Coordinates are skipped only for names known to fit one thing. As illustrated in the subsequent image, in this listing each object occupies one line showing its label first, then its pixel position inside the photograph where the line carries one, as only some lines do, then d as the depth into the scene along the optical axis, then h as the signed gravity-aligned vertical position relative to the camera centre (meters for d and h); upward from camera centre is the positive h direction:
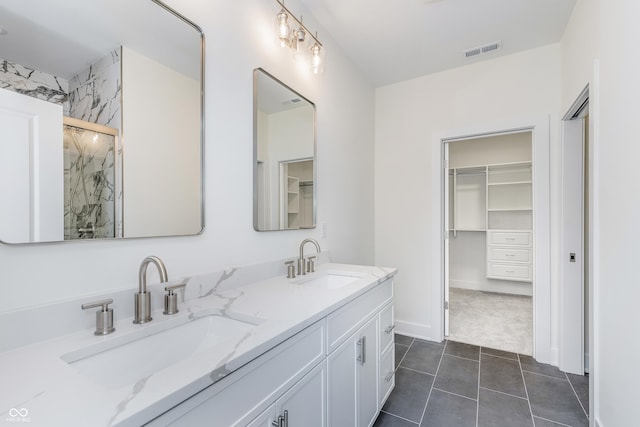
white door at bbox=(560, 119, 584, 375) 2.30 -0.28
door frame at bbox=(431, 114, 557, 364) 2.50 -0.17
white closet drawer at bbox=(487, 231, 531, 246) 4.29 -0.38
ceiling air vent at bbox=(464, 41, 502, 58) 2.52 +1.44
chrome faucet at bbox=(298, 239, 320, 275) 1.87 -0.32
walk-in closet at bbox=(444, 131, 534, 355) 4.25 -0.24
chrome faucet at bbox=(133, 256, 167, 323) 0.99 -0.29
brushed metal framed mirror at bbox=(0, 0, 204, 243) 0.85 +0.32
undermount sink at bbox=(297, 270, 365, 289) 1.82 -0.43
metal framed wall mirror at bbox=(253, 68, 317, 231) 1.69 +0.36
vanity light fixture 1.75 +1.13
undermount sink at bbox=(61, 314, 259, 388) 0.82 -0.44
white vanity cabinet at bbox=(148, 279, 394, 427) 0.73 -0.58
